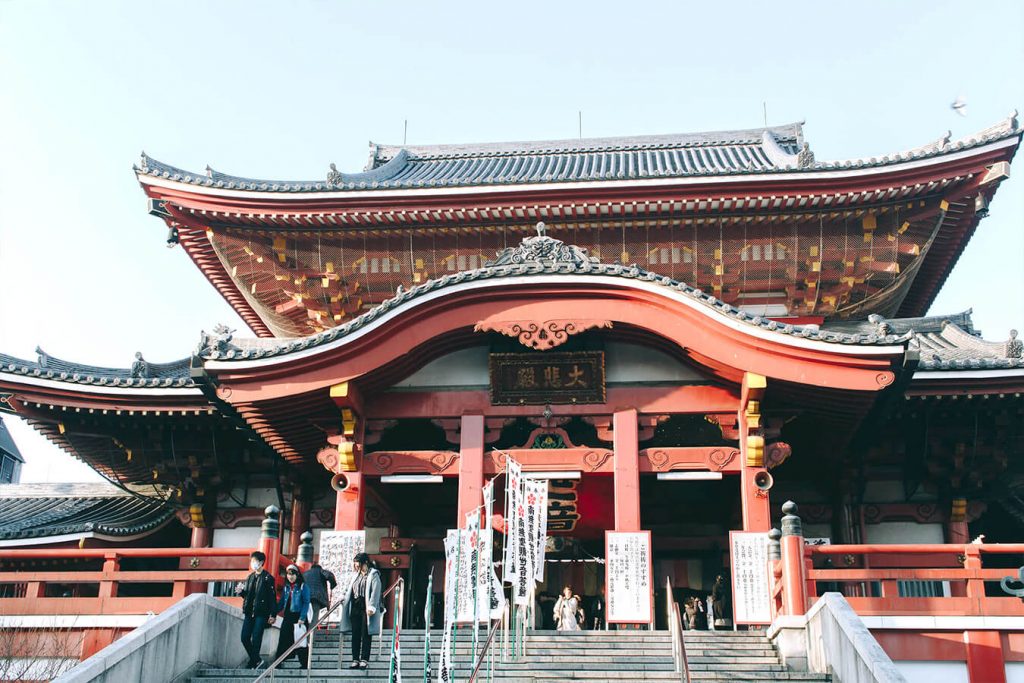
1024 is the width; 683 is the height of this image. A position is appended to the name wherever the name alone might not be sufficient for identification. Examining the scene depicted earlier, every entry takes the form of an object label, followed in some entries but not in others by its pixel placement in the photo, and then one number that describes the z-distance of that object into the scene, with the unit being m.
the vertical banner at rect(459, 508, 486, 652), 14.18
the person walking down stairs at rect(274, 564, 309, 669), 13.96
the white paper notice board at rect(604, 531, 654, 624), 15.27
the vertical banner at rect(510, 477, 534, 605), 14.44
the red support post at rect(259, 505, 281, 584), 15.06
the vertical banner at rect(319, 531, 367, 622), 16.17
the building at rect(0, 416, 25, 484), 47.47
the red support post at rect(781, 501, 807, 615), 13.62
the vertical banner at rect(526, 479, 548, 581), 15.00
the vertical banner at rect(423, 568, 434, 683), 11.47
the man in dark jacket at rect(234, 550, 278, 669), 13.66
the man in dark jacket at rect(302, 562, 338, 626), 14.41
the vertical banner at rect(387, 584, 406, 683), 11.59
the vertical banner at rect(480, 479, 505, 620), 13.81
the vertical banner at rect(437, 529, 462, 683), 11.76
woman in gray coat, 13.45
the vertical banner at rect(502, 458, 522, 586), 14.31
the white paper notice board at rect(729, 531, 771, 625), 14.87
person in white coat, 17.44
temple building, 16.17
